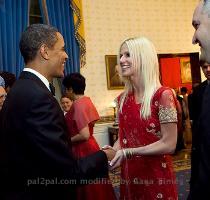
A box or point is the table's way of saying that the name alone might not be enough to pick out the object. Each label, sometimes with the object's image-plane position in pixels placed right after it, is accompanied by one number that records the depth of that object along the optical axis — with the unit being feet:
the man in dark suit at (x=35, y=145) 3.77
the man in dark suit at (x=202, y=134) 2.55
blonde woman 4.78
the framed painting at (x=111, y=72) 16.98
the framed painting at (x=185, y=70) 19.77
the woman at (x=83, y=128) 7.33
